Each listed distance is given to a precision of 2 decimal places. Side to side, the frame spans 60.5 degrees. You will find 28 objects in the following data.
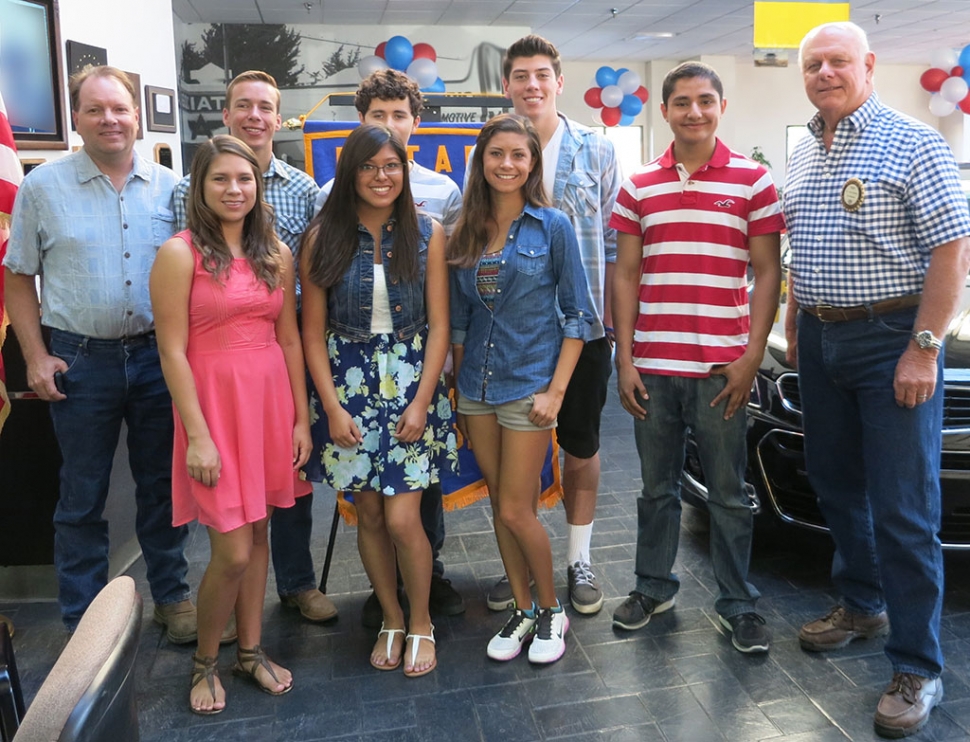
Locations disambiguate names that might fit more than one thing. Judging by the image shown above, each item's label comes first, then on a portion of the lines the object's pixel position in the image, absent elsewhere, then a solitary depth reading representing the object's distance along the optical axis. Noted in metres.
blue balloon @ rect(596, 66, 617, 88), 13.66
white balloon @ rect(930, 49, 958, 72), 12.49
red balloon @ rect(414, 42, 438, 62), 10.99
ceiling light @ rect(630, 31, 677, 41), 12.64
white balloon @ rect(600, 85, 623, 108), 13.59
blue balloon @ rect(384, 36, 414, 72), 10.52
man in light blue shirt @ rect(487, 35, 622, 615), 2.74
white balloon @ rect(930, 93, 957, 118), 12.77
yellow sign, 6.97
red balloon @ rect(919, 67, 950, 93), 12.85
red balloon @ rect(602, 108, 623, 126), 13.73
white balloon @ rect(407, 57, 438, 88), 10.30
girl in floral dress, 2.35
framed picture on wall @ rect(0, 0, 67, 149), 3.75
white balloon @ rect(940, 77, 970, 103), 12.14
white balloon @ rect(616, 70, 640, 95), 13.66
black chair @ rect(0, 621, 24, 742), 1.38
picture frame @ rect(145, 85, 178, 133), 5.27
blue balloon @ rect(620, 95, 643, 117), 13.77
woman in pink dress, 2.17
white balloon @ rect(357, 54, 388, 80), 10.70
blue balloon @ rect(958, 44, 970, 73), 11.82
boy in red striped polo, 2.41
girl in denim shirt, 2.38
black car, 2.65
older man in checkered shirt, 2.10
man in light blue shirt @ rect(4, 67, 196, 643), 2.51
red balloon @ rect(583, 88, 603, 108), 13.91
